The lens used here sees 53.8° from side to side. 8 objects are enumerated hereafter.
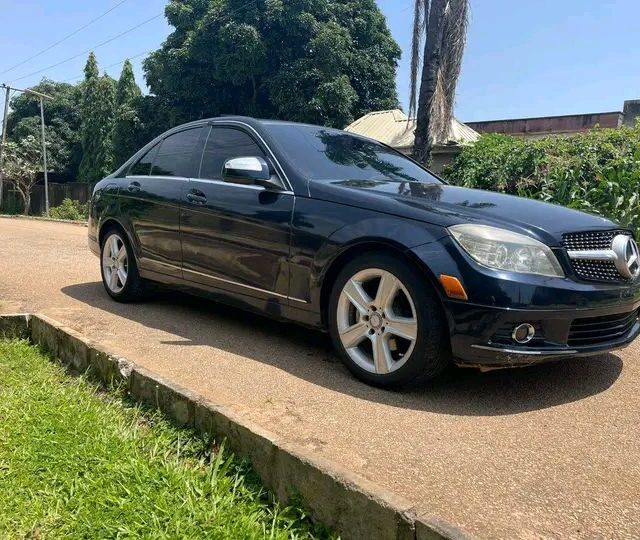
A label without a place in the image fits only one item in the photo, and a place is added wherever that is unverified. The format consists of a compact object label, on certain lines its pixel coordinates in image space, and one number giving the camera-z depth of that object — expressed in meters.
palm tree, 9.46
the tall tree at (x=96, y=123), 36.72
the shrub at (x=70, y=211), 28.66
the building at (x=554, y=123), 19.81
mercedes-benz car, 3.12
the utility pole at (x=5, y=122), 32.05
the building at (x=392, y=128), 18.83
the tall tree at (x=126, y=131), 26.31
